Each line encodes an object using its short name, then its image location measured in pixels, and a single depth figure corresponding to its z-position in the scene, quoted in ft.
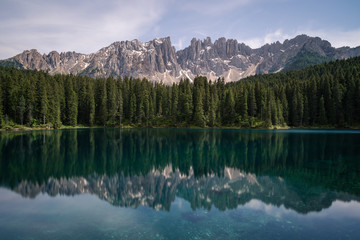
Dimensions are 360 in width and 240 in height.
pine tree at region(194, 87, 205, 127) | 340.80
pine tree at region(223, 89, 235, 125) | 347.77
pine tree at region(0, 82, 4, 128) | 239.46
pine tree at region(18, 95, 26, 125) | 248.93
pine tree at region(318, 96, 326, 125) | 330.13
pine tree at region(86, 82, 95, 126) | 333.42
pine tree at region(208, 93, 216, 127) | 342.85
